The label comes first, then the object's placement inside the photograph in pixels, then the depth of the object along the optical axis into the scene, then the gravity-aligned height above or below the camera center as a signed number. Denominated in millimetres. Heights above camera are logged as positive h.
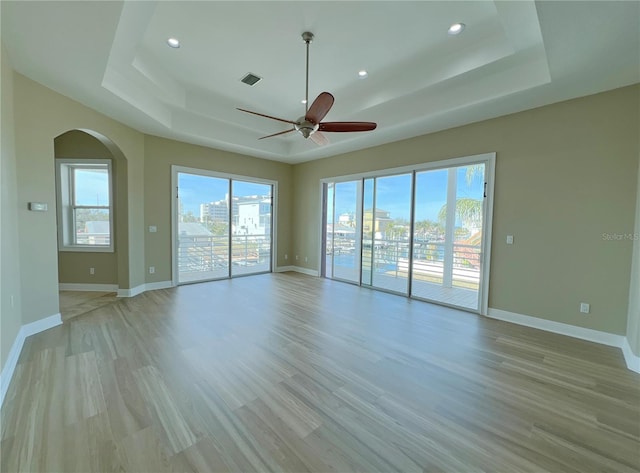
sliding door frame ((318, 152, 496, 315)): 3861 +193
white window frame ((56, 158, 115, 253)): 4816 +284
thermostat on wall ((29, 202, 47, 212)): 2973 +146
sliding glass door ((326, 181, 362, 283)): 5953 -165
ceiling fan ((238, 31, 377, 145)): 2617 +1137
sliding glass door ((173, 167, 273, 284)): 5496 -87
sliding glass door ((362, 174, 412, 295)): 5035 -129
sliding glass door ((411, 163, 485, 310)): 4914 -152
